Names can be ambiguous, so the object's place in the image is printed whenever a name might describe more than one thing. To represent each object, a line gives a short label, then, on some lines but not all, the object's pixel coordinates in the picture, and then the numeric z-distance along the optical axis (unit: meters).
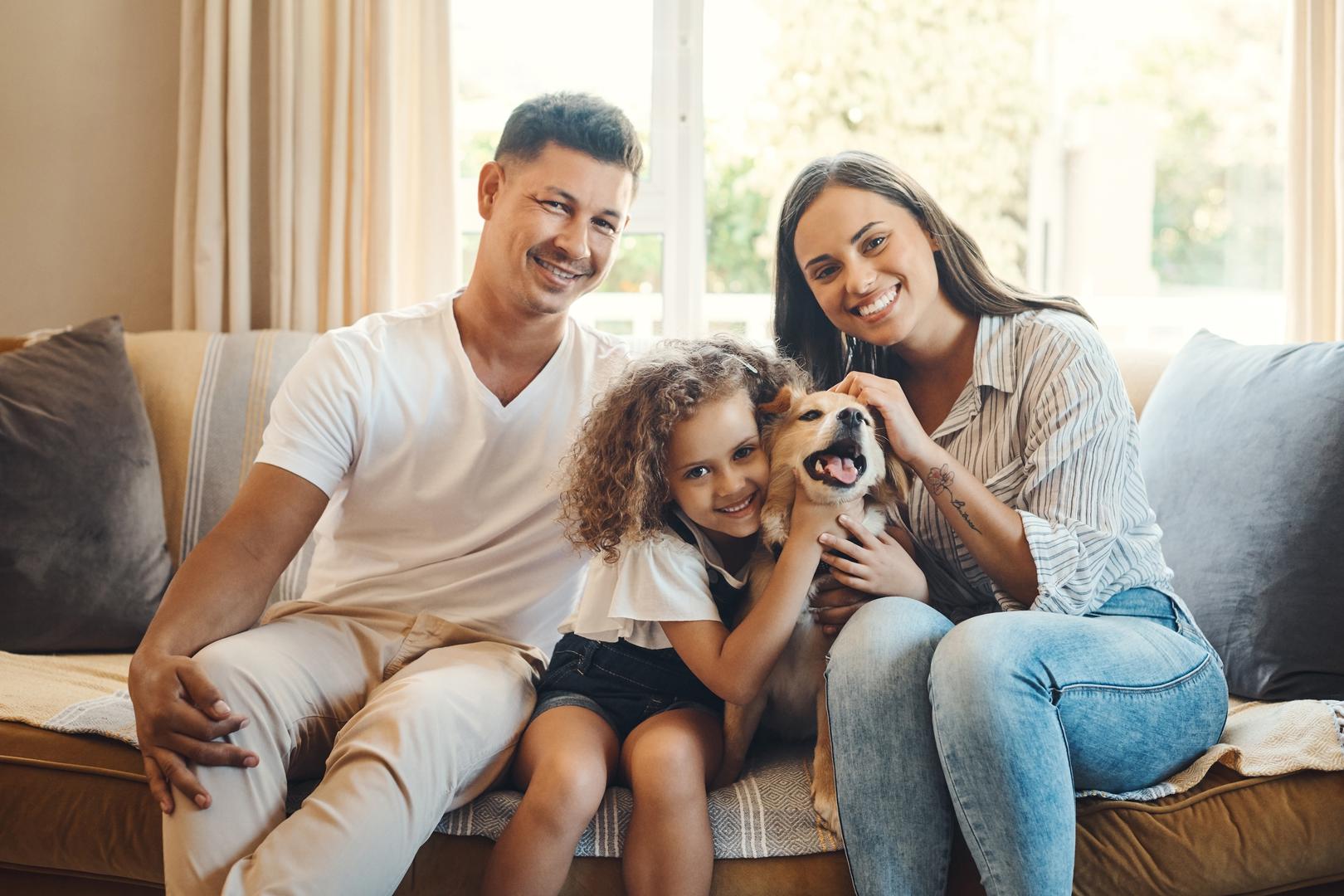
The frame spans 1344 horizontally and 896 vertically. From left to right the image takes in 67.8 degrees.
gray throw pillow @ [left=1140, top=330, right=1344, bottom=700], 1.58
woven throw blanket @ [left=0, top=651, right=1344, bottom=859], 1.28
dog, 1.33
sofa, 1.27
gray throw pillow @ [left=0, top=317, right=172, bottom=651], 1.78
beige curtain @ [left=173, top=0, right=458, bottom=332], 2.36
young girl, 1.24
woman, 1.16
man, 1.21
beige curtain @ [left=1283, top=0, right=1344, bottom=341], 2.51
